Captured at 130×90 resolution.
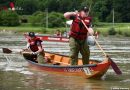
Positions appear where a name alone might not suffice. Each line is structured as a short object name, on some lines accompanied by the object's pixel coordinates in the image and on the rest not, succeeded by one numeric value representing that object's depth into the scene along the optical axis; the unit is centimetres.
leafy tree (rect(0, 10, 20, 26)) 12616
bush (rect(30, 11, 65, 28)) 11994
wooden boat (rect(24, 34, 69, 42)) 3381
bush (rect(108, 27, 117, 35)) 9091
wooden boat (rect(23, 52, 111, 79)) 1845
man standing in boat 1906
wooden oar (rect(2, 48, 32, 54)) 2538
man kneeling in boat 2236
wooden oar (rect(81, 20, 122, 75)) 1830
